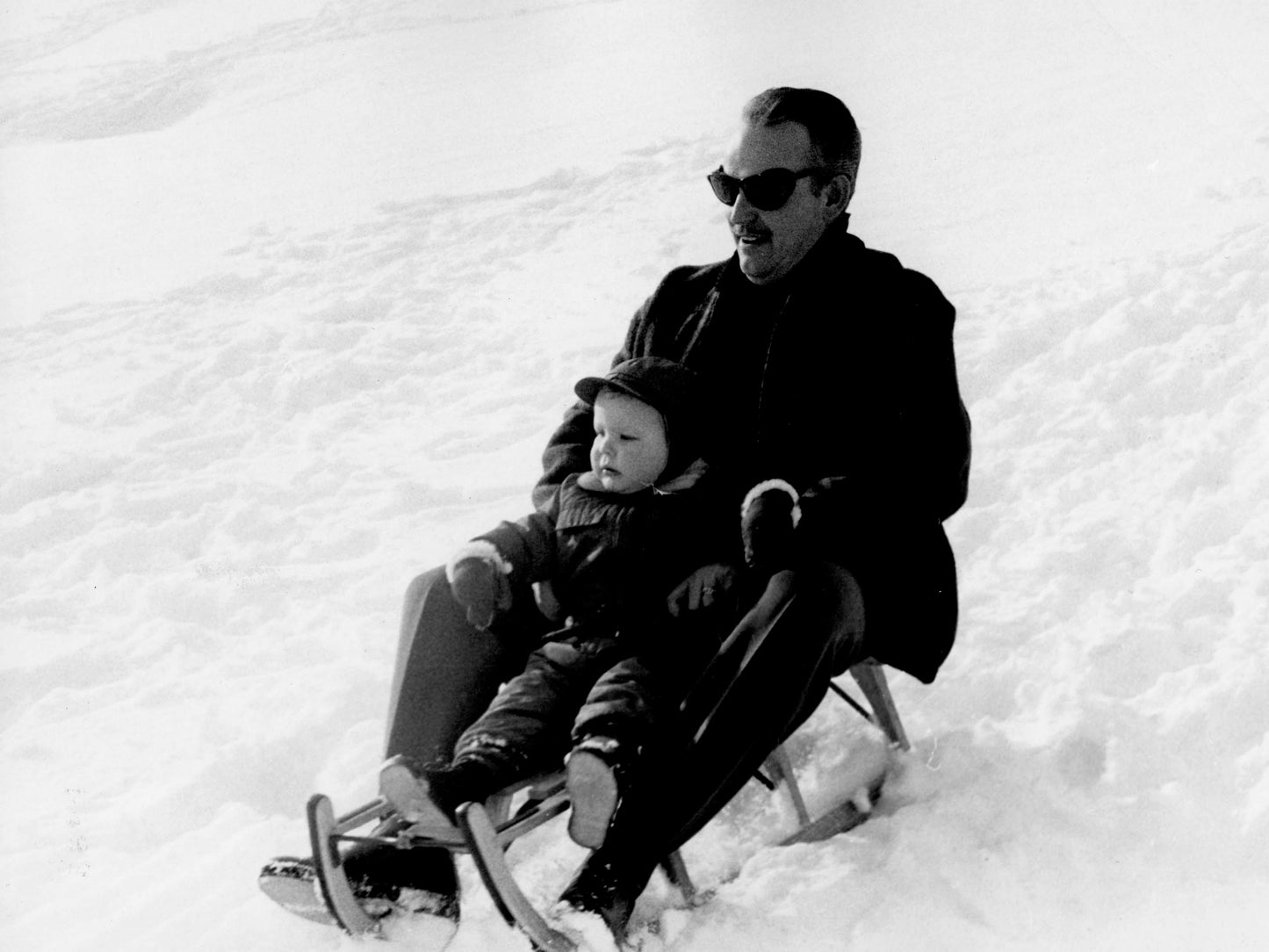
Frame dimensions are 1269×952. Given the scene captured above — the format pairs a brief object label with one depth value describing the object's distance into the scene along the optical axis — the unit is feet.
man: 7.40
